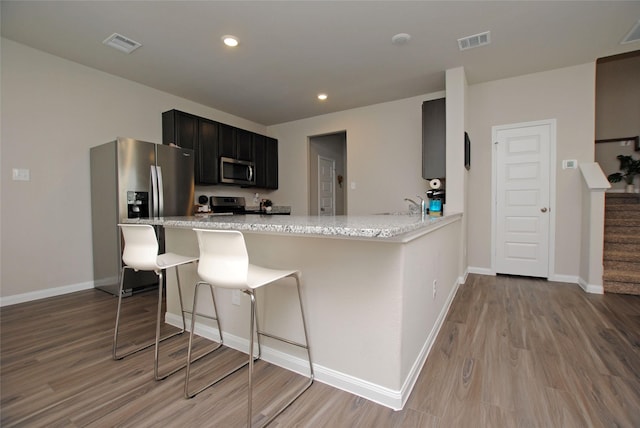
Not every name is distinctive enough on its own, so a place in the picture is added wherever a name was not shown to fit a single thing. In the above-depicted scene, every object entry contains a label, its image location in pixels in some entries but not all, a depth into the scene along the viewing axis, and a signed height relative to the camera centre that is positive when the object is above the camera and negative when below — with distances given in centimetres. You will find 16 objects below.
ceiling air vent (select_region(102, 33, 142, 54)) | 280 +160
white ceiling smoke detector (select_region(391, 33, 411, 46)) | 279 +160
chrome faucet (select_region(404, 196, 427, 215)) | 400 -2
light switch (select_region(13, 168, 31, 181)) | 296 +34
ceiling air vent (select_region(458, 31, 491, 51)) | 282 +162
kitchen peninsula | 145 -53
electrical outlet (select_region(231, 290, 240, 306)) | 205 -63
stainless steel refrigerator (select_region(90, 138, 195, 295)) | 319 +15
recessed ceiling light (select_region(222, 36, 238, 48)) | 281 +160
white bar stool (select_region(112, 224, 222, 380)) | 182 -30
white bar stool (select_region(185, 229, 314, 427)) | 135 -30
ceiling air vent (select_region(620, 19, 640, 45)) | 273 +162
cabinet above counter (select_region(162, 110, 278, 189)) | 416 +100
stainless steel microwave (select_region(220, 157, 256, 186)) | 475 +58
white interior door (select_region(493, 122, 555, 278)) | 381 +9
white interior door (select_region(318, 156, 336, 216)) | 608 +41
